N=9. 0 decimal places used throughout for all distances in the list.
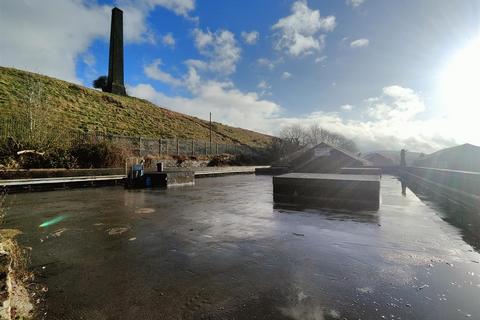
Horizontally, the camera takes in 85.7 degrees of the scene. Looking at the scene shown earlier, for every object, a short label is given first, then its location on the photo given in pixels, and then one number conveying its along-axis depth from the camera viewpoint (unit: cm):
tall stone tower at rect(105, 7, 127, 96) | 4394
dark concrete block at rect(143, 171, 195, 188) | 1559
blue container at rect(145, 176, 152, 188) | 1553
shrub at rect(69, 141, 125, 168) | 1870
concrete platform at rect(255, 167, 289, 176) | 3328
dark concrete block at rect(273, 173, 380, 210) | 955
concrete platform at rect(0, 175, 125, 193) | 1333
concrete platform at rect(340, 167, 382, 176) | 2197
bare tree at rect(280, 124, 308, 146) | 8250
